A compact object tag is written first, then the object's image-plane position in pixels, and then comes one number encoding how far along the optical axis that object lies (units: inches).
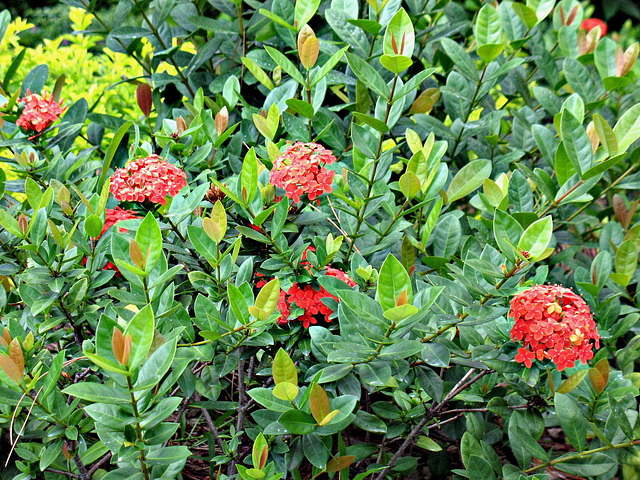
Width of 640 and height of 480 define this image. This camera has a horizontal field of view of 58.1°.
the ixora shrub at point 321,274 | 41.6
